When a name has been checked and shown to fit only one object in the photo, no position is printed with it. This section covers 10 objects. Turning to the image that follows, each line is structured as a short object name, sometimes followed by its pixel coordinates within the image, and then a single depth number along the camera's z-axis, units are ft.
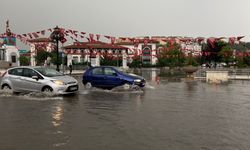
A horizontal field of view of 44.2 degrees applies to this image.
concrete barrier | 86.43
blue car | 56.44
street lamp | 109.50
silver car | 47.57
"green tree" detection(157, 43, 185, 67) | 250.62
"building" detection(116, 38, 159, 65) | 359.05
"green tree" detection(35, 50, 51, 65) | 282.77
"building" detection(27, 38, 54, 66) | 302.00
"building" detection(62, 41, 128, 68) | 257.79
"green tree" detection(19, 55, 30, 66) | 335.14
